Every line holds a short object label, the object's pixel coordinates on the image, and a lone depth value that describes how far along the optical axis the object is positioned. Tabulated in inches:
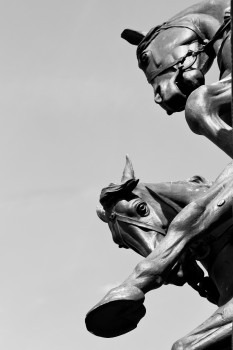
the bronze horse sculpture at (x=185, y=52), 702.5
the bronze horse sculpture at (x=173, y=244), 616.4
